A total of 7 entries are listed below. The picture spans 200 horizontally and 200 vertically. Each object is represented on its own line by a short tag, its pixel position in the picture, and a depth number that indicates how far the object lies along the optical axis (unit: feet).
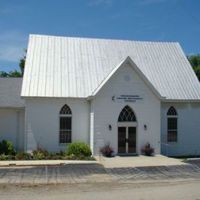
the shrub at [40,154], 67.19
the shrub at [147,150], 72.92
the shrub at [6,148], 70.86
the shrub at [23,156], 66.10
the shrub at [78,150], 69.02
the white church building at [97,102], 72.21
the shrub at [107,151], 70.60
